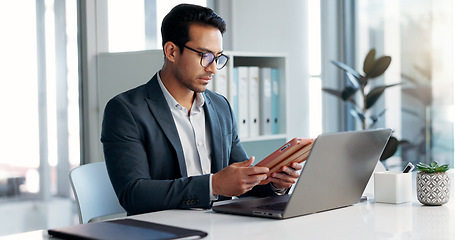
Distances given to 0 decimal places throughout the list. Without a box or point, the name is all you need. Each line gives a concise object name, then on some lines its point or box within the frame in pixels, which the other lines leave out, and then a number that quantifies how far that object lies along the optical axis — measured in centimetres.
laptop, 156
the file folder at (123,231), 133
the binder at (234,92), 329
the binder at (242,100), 337
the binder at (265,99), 348
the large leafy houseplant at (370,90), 378
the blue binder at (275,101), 355
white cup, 181
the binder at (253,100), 343
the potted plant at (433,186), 175
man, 178
